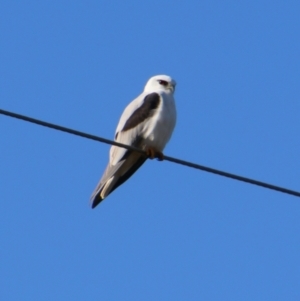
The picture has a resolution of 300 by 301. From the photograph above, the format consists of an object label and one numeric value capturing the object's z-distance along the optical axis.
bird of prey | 17.36
